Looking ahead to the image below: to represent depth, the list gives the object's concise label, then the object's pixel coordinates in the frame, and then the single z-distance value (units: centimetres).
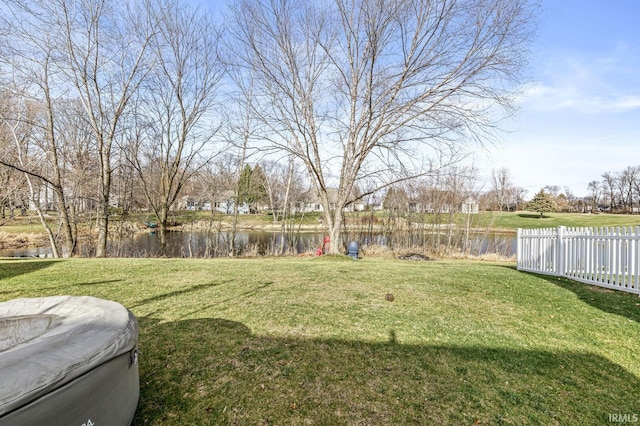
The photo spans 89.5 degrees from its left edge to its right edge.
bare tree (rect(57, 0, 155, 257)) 1073
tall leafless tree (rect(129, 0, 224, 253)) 1319
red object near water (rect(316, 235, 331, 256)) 1217
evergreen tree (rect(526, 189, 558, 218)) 4797
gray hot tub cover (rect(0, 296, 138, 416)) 119
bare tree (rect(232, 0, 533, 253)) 909
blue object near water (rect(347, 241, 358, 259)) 1175
